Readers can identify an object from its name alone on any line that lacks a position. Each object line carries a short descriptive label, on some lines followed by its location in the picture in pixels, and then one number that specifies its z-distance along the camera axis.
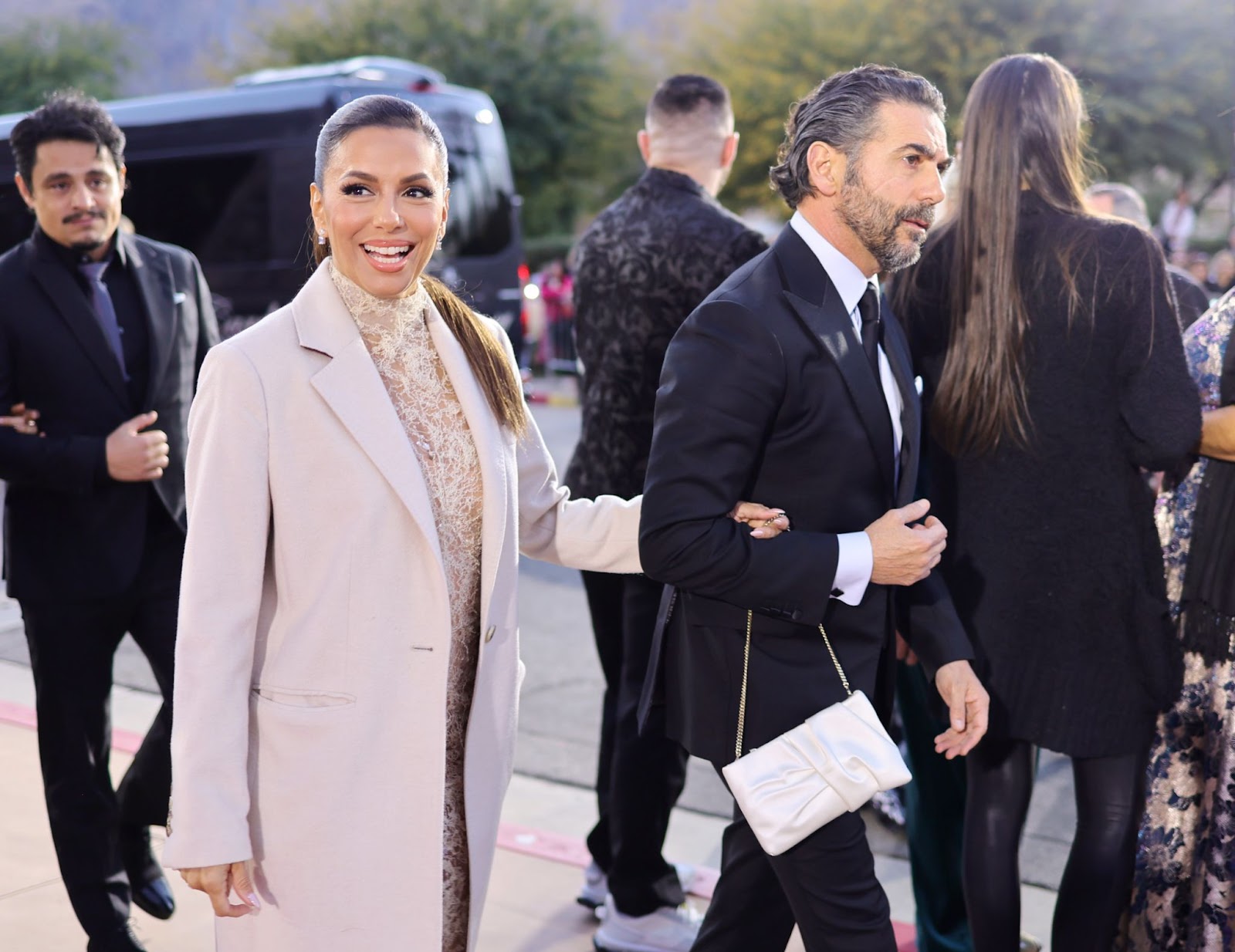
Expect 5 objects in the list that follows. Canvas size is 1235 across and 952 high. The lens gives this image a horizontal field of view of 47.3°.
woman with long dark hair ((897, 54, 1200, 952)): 2.79
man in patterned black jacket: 3.46
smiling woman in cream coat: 2.07
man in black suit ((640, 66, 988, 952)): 2.23
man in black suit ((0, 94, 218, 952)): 3.22
